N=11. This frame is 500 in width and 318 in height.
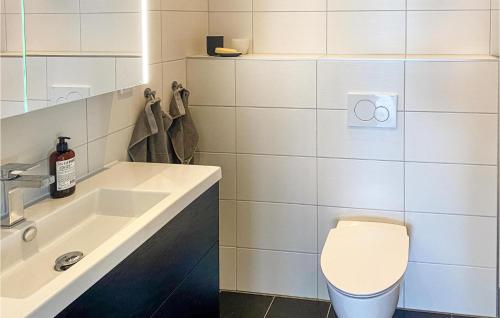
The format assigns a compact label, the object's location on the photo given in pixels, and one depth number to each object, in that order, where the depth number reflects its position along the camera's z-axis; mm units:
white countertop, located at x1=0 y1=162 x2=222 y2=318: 1201
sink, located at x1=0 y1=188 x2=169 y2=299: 1501
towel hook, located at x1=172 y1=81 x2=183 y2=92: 2740
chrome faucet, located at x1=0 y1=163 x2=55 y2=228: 1573
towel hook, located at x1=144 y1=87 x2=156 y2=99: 2508
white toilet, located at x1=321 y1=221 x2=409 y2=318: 2141
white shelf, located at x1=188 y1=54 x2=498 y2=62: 2617
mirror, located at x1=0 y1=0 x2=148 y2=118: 1622
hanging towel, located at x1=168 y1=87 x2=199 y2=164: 2703
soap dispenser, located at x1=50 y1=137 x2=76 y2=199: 1833
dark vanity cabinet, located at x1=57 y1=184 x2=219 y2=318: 1456
